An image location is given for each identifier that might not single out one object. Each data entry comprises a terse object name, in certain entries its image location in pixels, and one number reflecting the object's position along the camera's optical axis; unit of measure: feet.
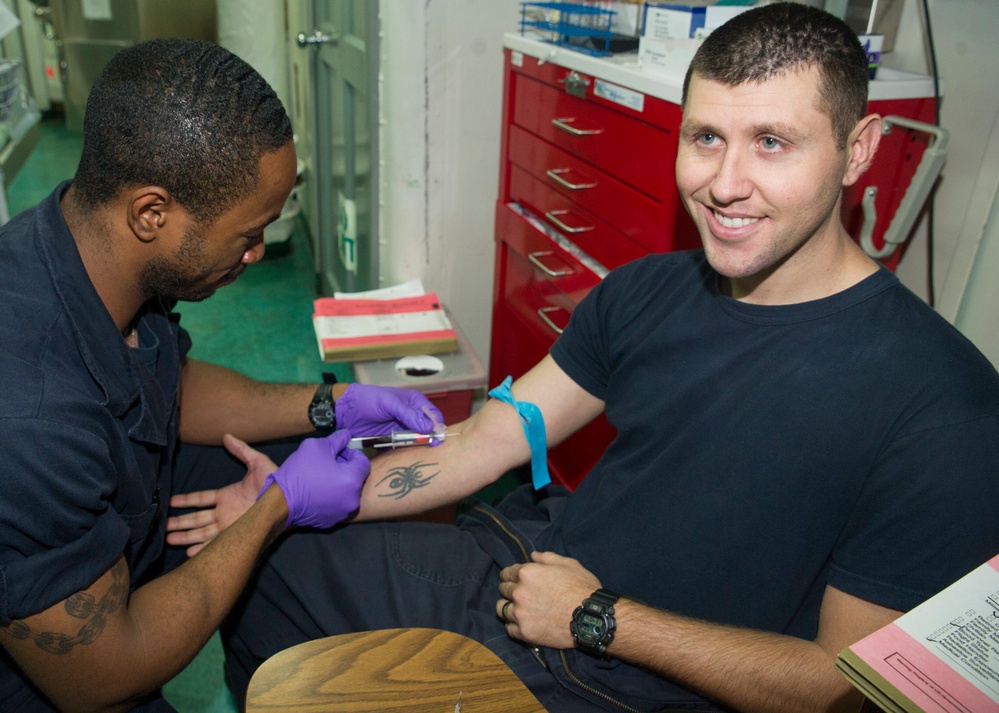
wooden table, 2.49
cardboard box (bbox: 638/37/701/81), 4.56
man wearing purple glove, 2.90
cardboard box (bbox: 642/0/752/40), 4.61
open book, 1.64
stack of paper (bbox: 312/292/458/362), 6.48
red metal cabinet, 4.85
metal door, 7.36
